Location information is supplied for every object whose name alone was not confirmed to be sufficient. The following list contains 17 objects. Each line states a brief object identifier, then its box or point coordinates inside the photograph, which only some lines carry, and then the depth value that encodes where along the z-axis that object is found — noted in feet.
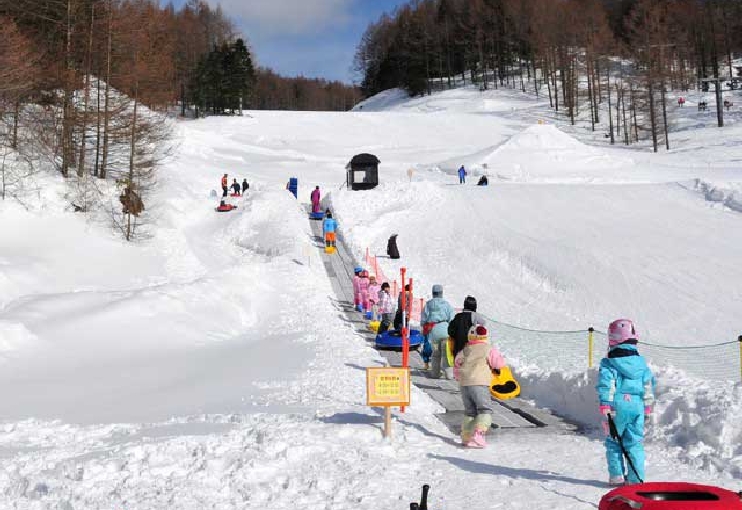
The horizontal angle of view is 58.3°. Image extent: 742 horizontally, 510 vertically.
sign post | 23.70
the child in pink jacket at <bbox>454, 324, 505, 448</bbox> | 23.88
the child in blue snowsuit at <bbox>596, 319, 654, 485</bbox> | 18.45
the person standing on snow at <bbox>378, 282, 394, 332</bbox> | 50.13
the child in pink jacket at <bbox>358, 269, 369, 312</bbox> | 61.57
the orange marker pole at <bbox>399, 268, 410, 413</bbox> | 29.22
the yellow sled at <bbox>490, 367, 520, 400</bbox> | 26.76
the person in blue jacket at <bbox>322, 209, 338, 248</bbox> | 88.84
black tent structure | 121.90
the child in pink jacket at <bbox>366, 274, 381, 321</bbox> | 56.59
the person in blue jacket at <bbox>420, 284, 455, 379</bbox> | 38.58
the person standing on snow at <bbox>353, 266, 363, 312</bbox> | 62.54
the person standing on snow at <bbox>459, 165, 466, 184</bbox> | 135.23
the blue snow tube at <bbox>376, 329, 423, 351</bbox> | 46.80
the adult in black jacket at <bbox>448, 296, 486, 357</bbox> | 31.19
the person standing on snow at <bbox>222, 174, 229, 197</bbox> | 114.79
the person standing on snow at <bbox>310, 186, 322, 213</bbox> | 111.24
